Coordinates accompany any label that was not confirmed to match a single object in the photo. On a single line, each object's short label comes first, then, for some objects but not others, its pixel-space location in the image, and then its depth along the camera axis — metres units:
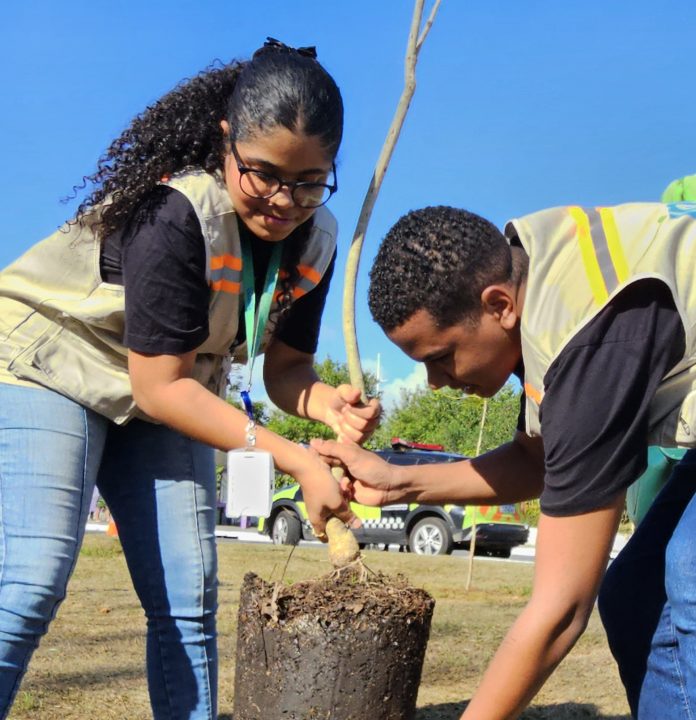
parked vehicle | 12.98
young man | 1.81
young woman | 2.29
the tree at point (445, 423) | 23.91
